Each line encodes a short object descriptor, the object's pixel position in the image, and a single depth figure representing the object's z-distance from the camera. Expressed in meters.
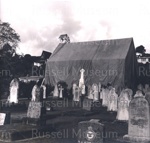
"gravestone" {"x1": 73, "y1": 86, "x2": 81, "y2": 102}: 25.79
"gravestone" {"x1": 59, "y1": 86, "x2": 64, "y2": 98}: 29.61
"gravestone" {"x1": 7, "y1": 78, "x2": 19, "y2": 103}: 20.59
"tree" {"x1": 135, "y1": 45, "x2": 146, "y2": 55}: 72.31
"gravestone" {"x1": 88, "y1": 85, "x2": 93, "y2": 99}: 24.86
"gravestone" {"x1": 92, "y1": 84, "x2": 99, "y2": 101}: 24.23
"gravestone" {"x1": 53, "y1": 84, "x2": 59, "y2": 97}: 30.40
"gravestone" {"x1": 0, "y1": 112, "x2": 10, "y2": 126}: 11.84
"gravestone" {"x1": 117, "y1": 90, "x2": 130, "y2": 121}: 14.84
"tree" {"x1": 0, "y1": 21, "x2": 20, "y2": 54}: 45.50
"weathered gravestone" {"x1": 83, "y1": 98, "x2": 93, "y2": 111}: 19.03
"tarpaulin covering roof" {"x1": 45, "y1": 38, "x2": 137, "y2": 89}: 37.59
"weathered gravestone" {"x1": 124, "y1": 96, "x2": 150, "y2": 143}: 10.10
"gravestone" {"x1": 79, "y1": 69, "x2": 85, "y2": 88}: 32.41
